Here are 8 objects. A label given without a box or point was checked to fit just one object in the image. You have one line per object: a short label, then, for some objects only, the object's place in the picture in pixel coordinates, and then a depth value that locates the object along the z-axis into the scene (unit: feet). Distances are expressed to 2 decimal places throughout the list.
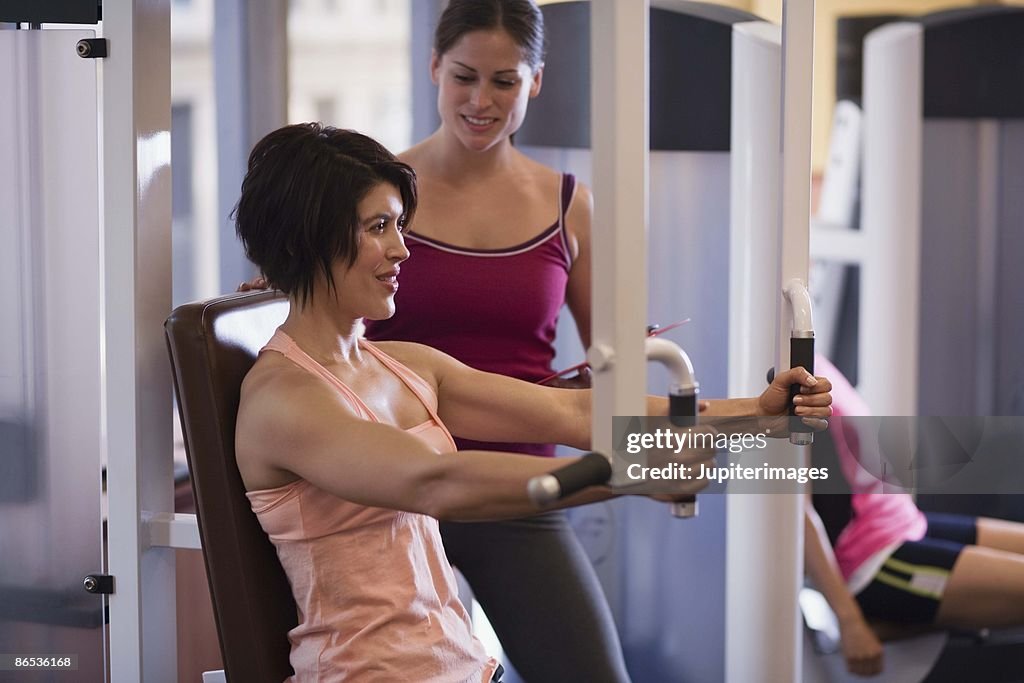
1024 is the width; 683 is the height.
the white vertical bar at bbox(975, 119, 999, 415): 17.57
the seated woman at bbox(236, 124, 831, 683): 10.20
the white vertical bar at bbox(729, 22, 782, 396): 13.18
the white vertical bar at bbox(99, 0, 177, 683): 11.07
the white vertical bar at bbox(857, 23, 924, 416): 17.21
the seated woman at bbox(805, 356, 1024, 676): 14.60
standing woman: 11.69
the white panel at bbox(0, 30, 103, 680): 11.16
